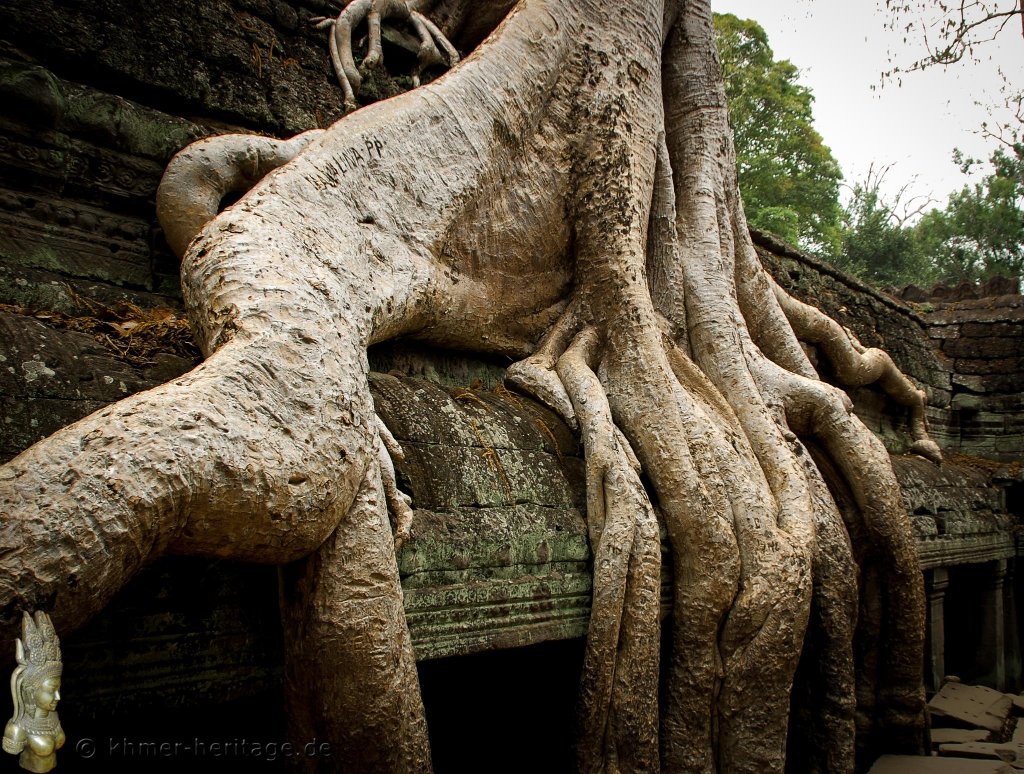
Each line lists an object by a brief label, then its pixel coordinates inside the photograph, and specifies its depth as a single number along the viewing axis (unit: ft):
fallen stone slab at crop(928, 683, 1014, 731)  14.30
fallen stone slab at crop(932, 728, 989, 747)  13.11
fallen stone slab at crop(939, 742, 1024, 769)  12.44
